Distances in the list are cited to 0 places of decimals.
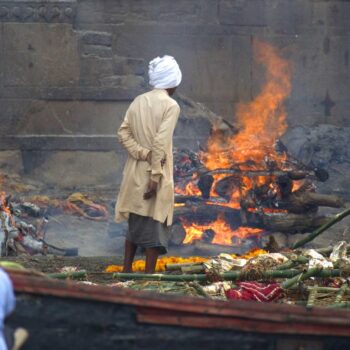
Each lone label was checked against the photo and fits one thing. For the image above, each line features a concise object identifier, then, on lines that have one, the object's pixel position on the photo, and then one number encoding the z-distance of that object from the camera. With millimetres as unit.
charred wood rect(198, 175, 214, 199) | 24703
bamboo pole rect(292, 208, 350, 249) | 17022
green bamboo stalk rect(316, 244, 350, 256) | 16812
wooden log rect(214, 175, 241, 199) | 24891
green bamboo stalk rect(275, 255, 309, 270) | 15687
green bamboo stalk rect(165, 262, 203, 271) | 16641
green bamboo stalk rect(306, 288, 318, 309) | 13648
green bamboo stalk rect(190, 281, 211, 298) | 14344
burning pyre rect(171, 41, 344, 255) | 23453
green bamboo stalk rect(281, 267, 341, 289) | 14695
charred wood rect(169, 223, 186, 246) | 23266
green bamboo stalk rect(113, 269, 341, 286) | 15258
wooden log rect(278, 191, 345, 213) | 23703
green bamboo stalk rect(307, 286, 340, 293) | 14537
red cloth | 14359
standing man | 17422
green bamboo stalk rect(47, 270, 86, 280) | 15211
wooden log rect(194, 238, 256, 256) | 22625
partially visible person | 8961
